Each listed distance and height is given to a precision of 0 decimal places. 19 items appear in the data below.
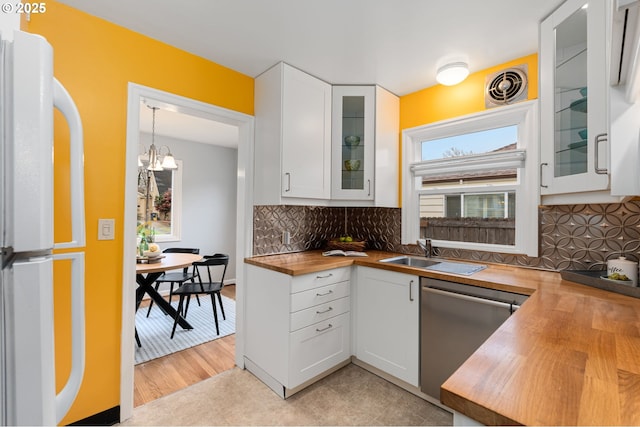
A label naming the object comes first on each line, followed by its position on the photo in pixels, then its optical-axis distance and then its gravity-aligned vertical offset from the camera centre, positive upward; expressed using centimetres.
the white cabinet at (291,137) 218 +61
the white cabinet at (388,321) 196 -81
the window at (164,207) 425 +7
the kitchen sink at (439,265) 194 -40
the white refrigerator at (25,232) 53 -4
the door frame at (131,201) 174 +6
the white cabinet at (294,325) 194 -84
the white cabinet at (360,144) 252 +61
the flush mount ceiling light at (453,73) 207 +104
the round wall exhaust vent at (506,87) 204 +94
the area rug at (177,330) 264 -128
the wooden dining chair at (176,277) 327 -79
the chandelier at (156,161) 325 +60
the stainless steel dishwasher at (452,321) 162 -67
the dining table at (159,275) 279 -72
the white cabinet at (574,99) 124 +56
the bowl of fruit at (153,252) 291 -42
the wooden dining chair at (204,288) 295 -82
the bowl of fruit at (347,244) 275 -31
